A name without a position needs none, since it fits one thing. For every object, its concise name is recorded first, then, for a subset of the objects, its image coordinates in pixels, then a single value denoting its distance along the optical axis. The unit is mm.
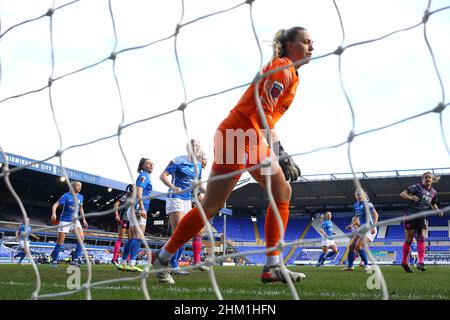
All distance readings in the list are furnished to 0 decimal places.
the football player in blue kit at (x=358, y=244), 8814
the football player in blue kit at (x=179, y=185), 6305
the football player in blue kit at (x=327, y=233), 12492
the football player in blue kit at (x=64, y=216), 8596
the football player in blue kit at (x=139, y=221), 7148
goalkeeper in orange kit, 2969
